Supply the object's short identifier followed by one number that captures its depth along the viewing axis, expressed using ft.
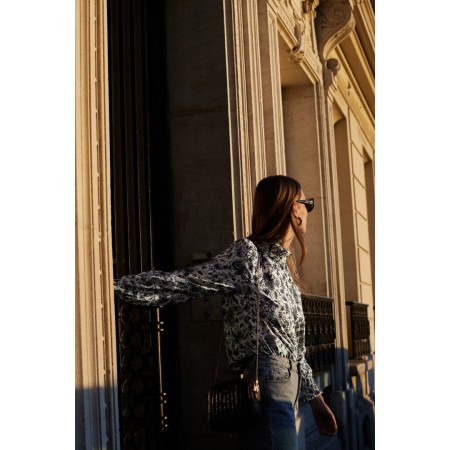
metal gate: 17.63
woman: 12.36
